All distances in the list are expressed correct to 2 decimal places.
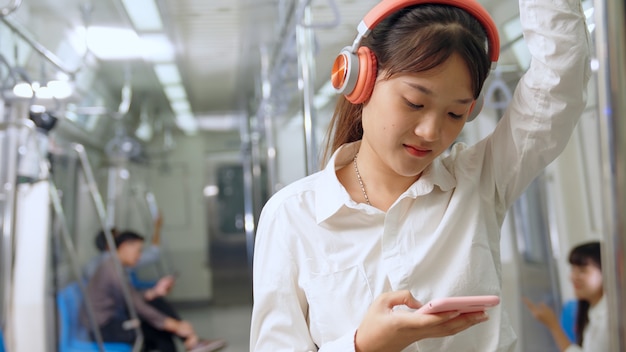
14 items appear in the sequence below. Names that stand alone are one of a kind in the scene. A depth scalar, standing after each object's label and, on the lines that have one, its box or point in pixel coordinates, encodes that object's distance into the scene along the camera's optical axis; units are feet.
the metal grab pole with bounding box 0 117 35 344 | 10.75
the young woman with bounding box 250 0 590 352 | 3.04
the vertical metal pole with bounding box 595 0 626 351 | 1.92
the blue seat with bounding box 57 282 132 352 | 13.25
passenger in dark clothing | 15.39
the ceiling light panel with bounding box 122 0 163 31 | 13.43
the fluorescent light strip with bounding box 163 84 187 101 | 23.39
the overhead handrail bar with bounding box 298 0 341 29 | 6.27
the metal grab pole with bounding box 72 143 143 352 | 14.34
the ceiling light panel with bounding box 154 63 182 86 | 20.42
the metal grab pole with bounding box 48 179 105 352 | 12.06
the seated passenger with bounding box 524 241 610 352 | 8.47
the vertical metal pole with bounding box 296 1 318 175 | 7.26
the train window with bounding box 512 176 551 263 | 10.43
